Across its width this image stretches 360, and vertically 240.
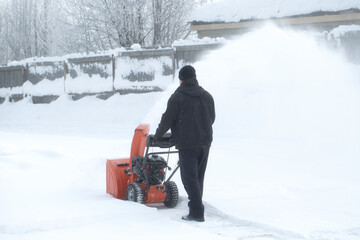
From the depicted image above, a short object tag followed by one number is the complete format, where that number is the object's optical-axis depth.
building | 19.33
